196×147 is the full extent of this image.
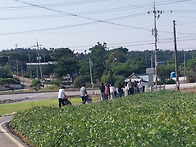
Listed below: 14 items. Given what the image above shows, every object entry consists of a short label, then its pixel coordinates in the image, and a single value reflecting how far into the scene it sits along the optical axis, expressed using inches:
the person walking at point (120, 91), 1481.3
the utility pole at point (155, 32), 2254.7
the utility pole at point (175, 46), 2018.3
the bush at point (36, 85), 2867.1
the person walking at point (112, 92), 1475.1
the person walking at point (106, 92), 1445.6
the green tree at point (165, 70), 3252.5
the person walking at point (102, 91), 1450.5
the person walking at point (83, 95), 1259.1
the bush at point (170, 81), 2859.5
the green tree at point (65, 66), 3127.5
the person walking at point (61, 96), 1114.9
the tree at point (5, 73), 3506.9
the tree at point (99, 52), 4210.1
